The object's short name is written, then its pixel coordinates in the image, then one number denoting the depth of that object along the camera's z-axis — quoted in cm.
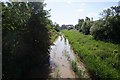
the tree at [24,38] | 399
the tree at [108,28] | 1268
